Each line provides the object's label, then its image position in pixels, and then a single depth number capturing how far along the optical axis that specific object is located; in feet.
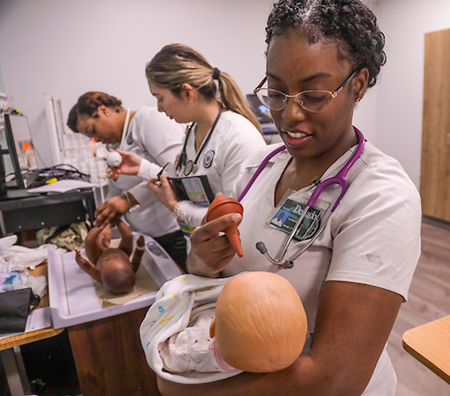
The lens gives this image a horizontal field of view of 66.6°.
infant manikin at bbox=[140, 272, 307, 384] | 1.73
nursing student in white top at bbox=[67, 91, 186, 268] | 6.00
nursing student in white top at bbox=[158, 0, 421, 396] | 1.94
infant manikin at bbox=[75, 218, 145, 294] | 4.28
